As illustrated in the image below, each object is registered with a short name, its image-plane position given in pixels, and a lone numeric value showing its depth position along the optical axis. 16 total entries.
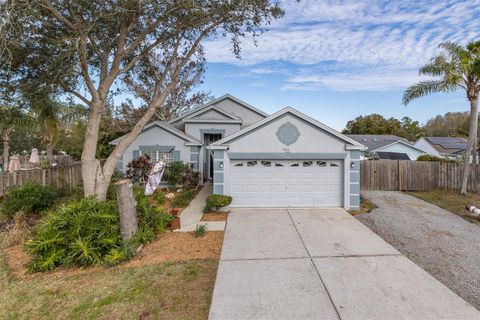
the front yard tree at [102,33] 7.93
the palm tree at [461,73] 11.94
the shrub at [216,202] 9.41
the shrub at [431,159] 15.53
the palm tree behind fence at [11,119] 10.21
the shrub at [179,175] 13.53
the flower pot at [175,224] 7.83
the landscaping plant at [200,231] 7.25
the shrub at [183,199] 10.81
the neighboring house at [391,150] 27.70
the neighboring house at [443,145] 34.70
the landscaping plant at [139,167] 13.19
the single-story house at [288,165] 10.02
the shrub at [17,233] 7.01
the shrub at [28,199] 9.00
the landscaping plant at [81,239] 5.66
